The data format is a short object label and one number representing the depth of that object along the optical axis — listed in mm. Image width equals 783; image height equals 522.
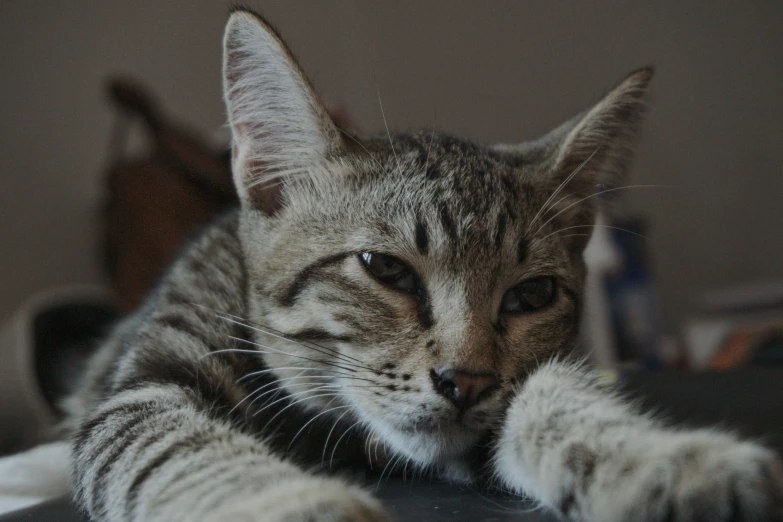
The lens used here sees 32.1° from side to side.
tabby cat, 297
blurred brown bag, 654
